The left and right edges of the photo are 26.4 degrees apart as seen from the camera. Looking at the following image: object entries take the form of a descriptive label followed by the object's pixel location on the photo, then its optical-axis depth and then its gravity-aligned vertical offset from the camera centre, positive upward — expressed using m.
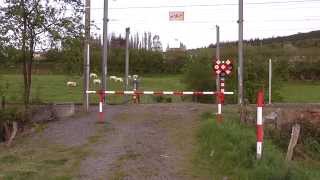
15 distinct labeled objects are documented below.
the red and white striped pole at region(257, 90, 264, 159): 11.69 -0.81
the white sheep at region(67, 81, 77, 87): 47.58 -0.32
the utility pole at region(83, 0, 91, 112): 21.28 +0.50
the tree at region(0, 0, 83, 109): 19.08 +1.54
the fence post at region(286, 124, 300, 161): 14.54 -1.27
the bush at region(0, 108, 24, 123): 18.30 -0.96
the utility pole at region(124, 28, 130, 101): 32.25 +0.54
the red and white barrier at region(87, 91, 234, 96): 20.31 -0.40
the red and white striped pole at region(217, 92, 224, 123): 18.07 -0.63
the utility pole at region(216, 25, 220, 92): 34.11 +2.17
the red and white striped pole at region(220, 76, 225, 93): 19.70 -0.11
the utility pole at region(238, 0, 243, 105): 28.14 +1.21
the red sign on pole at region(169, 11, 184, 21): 29.27 +2.77
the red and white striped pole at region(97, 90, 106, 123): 19.15 -0.97
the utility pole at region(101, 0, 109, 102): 26.05 +1.31
